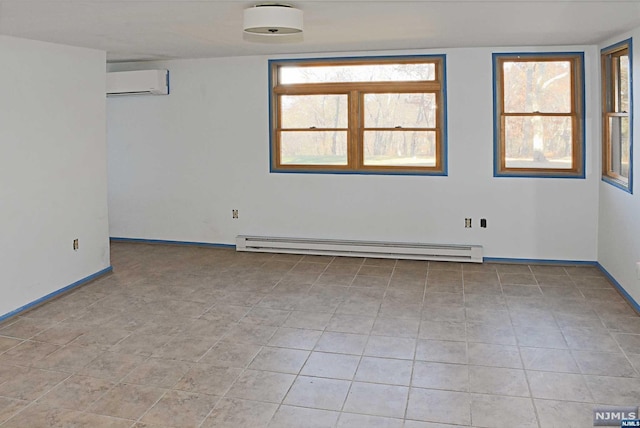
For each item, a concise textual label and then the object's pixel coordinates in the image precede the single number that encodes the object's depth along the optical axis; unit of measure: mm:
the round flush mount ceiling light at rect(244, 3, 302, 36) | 3633
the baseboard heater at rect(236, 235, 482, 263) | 6125
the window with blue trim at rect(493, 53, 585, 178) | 5859
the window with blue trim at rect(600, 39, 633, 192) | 4801
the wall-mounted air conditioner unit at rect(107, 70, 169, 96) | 6734
